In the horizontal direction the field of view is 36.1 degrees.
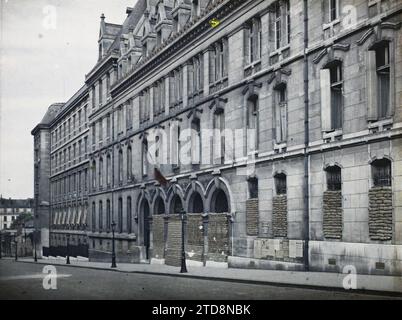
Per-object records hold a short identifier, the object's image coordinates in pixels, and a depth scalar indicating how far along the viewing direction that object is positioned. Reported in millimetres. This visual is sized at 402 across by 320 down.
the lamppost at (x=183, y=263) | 27734
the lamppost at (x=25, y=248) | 90500
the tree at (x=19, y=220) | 112562
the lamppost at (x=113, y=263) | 37794
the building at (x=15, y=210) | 128500
